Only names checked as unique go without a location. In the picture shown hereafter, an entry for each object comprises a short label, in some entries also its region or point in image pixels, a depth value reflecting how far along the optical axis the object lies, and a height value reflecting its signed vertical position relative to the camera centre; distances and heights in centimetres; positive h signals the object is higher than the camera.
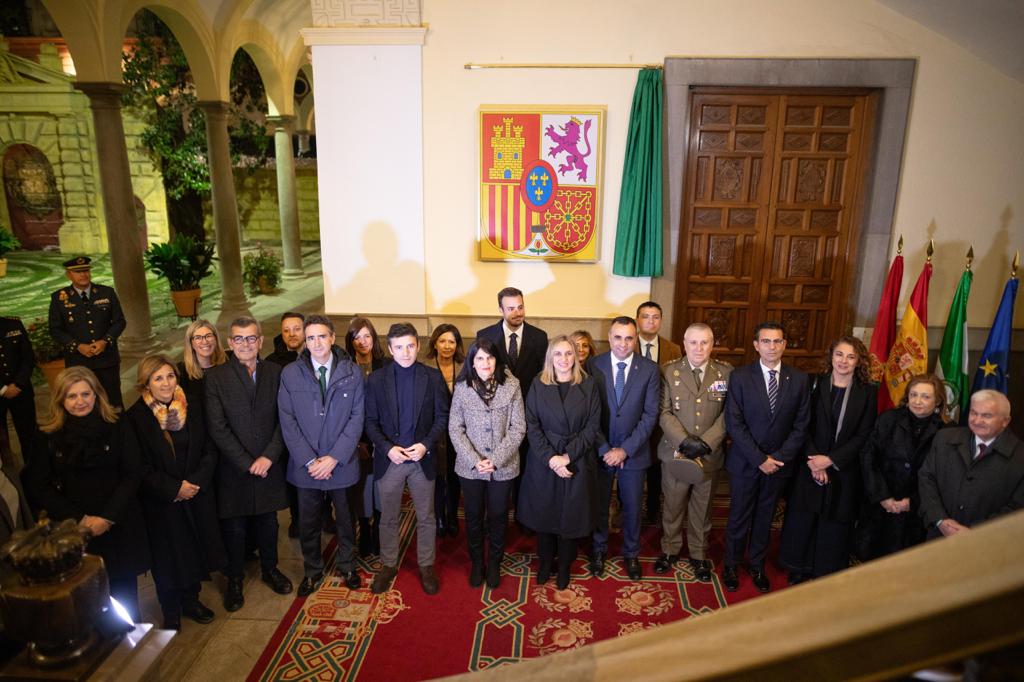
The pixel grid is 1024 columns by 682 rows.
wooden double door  568 -4
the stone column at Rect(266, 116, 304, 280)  1330 +9
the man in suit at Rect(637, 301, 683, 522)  461 -99
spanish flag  533 -109
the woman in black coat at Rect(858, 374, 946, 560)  367 -139
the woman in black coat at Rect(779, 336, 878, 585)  391 -150
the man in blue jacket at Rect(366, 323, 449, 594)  399 -141
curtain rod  550 +118
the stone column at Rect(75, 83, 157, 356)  809 -23
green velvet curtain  548 +16
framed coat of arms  563 +21
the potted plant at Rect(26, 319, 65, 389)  707 -168
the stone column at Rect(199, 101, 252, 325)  1038 -9
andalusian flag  525 -111
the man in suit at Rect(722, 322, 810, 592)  399 -134
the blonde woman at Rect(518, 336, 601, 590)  396 -145
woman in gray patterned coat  397 -135
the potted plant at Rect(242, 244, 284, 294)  1266 -137
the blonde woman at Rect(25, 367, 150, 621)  324 -139
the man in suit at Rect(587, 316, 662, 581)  414 -136
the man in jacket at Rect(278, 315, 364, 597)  395 -134
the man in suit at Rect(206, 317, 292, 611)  383 -140
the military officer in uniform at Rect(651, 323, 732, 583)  409 -135
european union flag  511 -106
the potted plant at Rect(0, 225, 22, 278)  1332 -95
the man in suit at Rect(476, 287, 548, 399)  478 -101
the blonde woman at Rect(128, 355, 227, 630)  354 -160
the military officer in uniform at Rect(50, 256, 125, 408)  578 -109
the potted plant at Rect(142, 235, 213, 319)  1005 -102
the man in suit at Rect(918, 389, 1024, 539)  325 -131
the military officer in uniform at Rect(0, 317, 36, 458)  521 -143
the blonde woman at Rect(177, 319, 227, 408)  391 -94
